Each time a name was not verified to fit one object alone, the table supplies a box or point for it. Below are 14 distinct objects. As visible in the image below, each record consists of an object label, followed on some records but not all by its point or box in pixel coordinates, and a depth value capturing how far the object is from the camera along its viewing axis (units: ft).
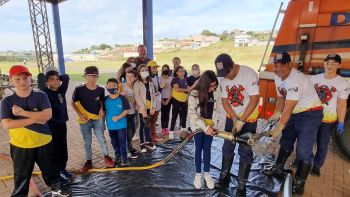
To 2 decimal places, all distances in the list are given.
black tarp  10.43
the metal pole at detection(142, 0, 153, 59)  26.84
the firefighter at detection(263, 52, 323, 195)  9.02
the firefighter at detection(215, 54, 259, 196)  9.02
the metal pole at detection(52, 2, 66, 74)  42.34
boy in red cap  8.18
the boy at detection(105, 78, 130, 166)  12.05
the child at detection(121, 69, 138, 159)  13.47
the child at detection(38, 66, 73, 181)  10.15
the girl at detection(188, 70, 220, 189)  9.48
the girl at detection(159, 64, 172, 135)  16.69
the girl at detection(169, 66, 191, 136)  16.22
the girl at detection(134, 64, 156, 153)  13.52
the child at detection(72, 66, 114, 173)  11.41
